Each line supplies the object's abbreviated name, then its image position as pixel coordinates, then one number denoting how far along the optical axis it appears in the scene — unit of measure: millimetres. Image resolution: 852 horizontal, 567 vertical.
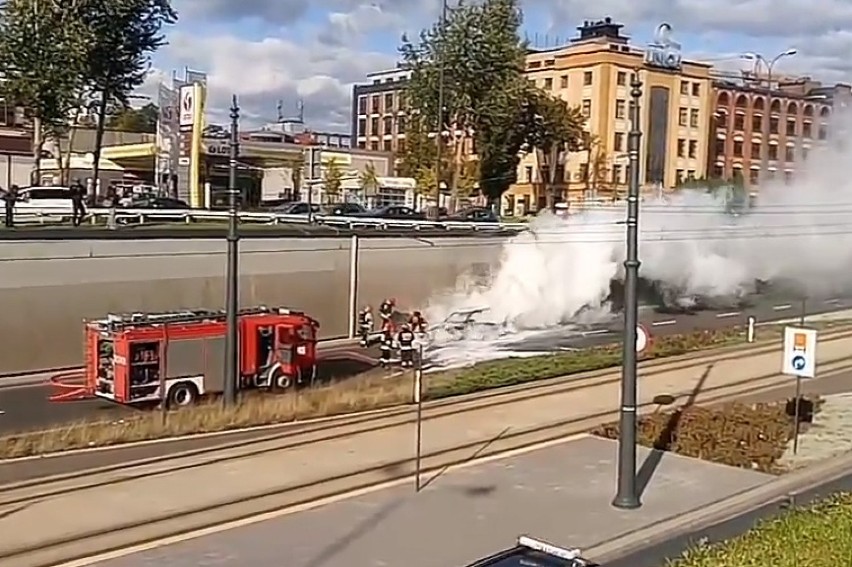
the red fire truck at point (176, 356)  28953
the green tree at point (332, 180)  90006
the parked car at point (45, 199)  51081
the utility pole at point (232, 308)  27516
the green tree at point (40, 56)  51000
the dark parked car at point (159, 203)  57738
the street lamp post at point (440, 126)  66062
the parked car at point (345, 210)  70212
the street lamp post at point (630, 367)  17969
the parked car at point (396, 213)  65250
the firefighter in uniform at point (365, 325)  42753
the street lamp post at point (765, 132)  62656
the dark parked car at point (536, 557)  9453
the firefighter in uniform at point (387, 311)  38962
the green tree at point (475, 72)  68938
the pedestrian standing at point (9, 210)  40594
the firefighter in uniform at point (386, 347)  37188
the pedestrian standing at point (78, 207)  43906
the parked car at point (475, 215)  67050
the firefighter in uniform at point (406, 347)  36250
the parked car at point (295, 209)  66812
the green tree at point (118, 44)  54125
